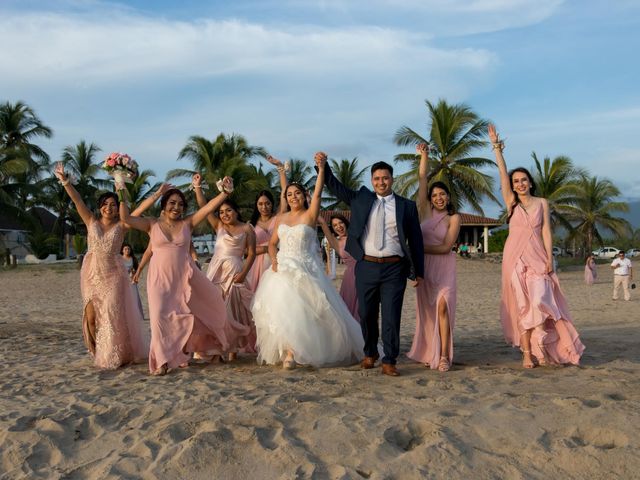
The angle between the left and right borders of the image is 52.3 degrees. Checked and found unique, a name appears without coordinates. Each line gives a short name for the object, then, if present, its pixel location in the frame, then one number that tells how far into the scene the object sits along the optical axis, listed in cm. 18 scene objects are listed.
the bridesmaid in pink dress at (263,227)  802
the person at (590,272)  2467
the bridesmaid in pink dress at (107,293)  706
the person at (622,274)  1680
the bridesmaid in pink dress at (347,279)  777
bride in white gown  650
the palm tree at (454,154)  3525
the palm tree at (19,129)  4347
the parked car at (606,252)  6259
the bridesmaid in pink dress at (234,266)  752
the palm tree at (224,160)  3769
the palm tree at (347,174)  4641
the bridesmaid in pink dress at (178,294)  666
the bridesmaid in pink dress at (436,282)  650
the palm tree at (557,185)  3944
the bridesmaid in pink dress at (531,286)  638
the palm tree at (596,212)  4375
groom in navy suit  612
